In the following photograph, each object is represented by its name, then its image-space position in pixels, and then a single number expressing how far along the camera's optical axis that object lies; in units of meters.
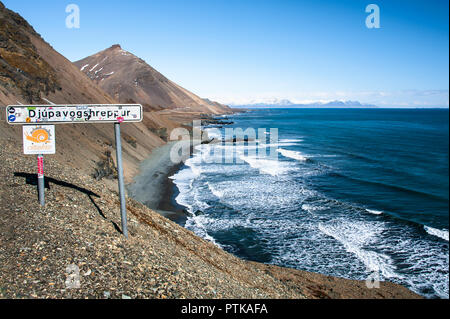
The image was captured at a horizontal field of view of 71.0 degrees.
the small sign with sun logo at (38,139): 7.69
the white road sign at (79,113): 7.33
